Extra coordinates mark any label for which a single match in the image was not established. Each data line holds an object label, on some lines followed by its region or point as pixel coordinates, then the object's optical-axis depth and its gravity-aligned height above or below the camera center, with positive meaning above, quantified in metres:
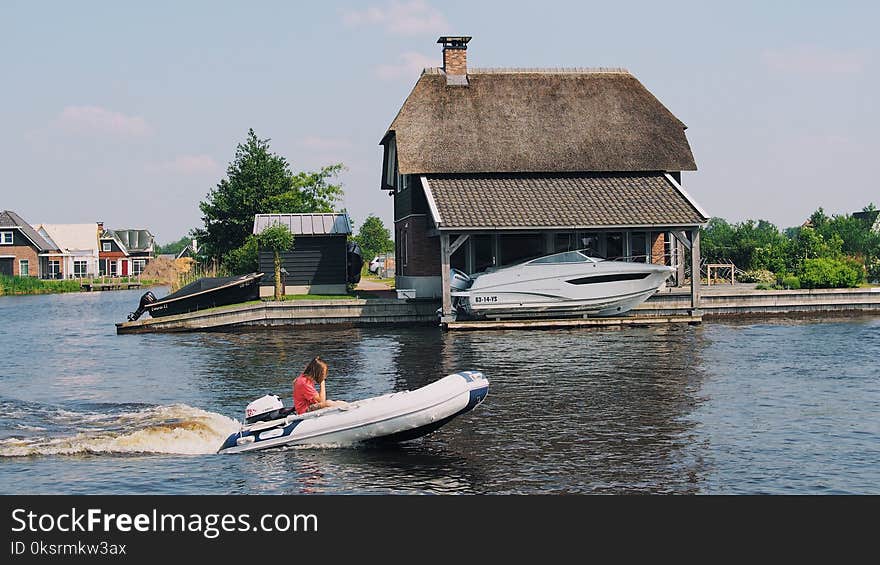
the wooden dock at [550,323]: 32.25 -1.66
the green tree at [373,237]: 100.31 +3.89
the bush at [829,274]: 38.09 -0.28
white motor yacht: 32.44 -0.42
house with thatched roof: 34.44 +4.03
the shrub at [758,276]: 41.88 -0.33
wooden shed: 40.47 +0.58
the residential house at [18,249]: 88.00 +2.91
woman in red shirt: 15.09 -1.71
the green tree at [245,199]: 53.88 +4.26
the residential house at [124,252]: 109.77 +3.27
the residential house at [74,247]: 97.19 +3.50
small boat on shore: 36.38 -0.67
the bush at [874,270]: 44.28 -0.17
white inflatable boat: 14.64 -2.13
